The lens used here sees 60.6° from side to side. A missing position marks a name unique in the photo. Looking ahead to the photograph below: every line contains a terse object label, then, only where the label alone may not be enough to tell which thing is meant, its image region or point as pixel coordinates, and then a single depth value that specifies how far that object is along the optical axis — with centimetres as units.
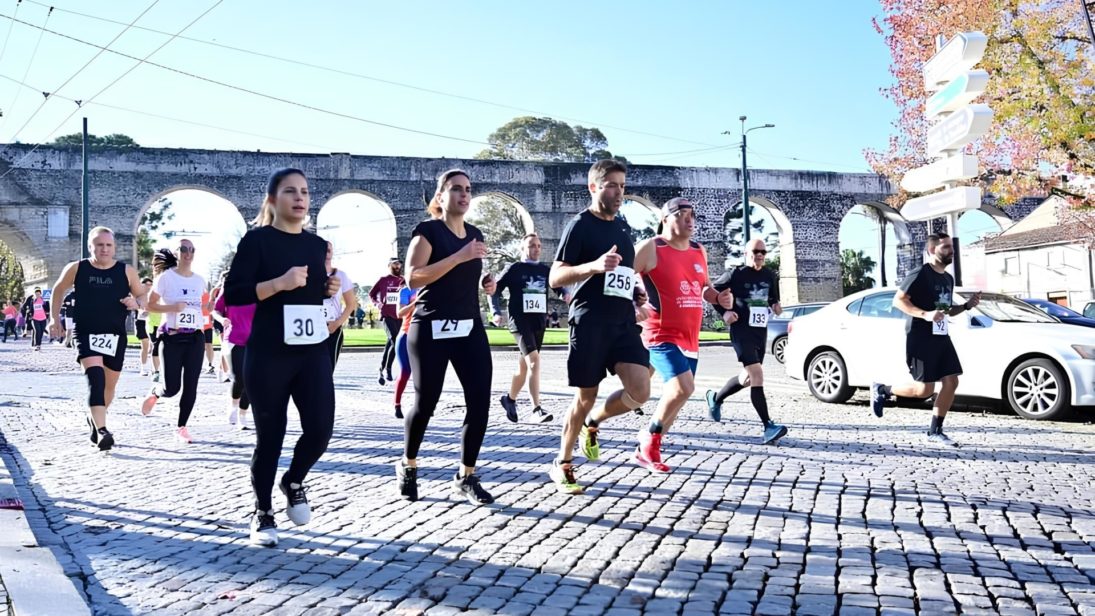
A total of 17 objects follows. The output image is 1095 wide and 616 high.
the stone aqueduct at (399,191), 3294
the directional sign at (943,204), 935
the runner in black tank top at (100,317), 695
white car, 858
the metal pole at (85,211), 2886
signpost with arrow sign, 927
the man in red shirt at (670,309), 573
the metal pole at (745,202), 3322
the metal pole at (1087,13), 1413
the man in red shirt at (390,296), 1156
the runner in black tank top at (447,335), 494
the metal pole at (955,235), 942
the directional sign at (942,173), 949
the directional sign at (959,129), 916
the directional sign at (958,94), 939
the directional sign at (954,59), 919
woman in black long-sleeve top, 421
